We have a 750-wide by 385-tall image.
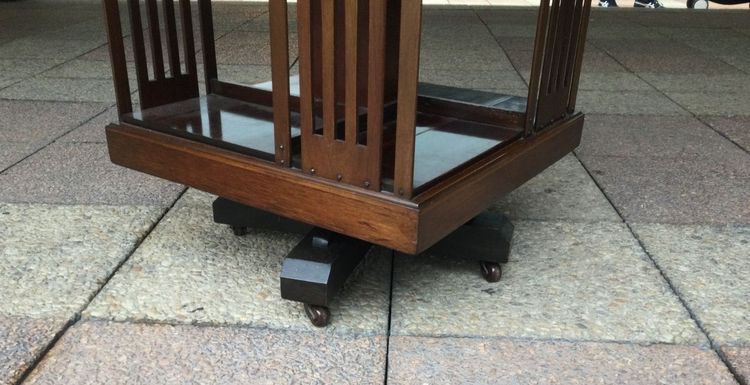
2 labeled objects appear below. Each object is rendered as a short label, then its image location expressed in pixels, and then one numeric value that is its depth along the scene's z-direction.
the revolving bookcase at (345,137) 1.60
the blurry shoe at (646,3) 12.15
